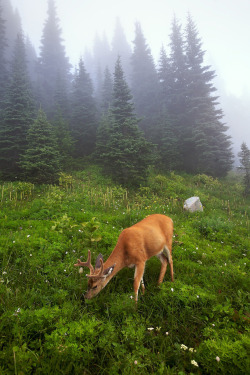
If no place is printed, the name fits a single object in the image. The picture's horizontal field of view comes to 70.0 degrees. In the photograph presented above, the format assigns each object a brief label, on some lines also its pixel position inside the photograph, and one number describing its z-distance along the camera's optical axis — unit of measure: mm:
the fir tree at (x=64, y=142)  17266
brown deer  3053
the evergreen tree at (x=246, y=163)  15344
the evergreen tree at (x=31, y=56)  43381
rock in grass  9594
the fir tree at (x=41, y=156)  12555
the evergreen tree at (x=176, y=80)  23786
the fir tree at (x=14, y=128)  15242
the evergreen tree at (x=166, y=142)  19719
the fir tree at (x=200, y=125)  19562
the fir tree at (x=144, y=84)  26969
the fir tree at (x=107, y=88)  27344
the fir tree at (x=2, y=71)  23828
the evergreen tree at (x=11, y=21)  51438
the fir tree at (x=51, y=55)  39159
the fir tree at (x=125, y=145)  14094
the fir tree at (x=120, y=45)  55275
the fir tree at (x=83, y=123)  21656
